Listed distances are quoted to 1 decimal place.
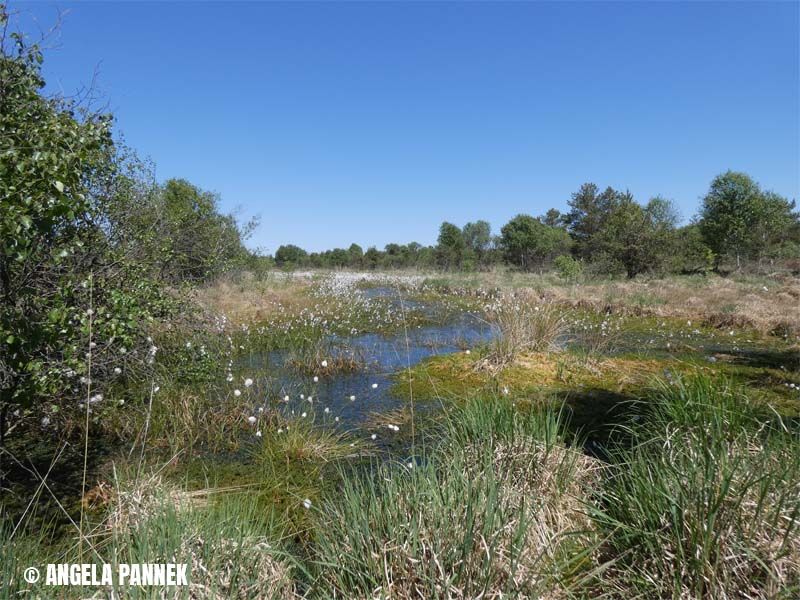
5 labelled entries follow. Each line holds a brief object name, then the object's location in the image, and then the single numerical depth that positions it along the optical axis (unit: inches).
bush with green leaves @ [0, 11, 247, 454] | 93.4
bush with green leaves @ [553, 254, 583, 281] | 952.3
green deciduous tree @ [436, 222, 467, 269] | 2029.8
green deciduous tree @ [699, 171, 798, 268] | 1268.5
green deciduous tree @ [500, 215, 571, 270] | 1840.6
